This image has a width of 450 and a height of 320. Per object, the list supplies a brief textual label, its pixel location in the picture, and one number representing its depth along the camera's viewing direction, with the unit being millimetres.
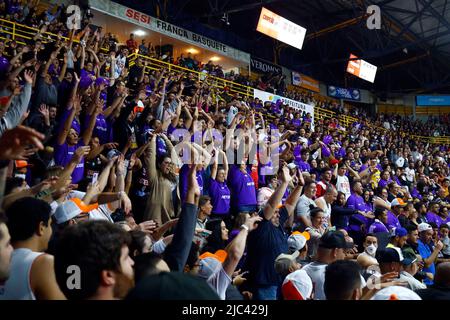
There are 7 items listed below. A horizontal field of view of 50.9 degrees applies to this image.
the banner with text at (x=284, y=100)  17781
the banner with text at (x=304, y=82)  26375
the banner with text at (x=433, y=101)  30578
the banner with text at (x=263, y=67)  23750
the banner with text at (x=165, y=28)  17017
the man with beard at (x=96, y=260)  1859
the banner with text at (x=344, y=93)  28600
